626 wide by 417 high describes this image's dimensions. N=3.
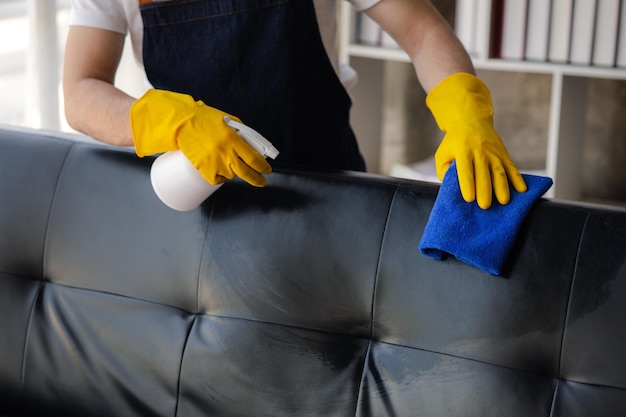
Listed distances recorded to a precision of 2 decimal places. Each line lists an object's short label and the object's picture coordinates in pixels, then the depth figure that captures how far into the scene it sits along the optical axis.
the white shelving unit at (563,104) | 3.24
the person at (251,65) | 2.37
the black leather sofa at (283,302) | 2.09
